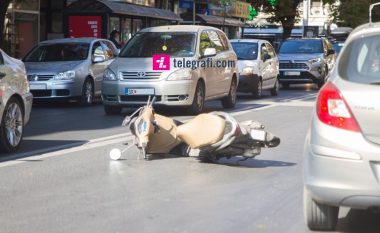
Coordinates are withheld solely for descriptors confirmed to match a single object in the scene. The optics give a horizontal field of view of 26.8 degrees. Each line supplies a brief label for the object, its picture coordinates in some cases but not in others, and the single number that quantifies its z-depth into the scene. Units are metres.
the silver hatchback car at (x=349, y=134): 5.55
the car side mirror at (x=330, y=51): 29.54
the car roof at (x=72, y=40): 19.70
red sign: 29.48
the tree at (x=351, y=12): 59.94
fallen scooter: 8.83
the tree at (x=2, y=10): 20.46
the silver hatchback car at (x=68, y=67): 17.97
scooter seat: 8.80
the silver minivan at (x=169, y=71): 15.27
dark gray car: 27.88
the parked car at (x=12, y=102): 10.12
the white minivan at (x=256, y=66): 21.92
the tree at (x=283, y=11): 45.92
